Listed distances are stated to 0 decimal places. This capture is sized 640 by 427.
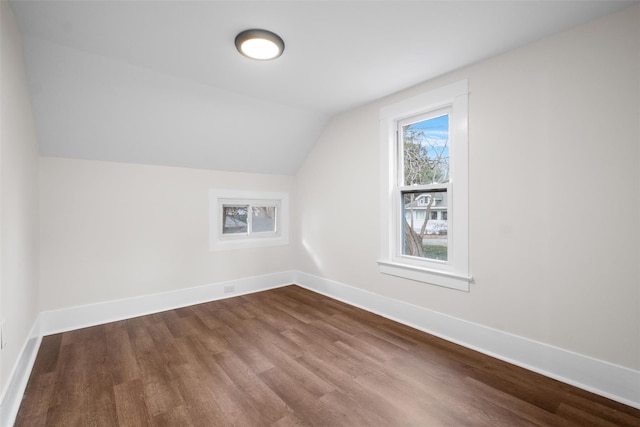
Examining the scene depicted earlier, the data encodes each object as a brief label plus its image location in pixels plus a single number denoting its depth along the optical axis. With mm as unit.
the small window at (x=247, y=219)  3860
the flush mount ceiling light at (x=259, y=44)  1995
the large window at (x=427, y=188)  2576
